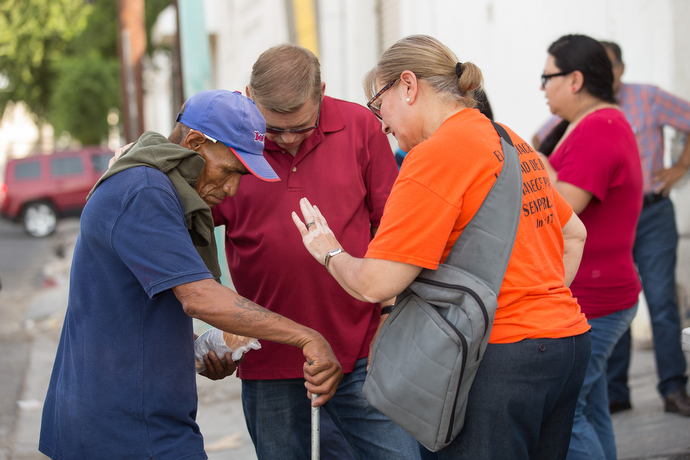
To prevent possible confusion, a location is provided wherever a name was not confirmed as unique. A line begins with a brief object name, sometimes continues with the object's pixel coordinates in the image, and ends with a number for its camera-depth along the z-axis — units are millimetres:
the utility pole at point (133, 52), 11656
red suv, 17531
